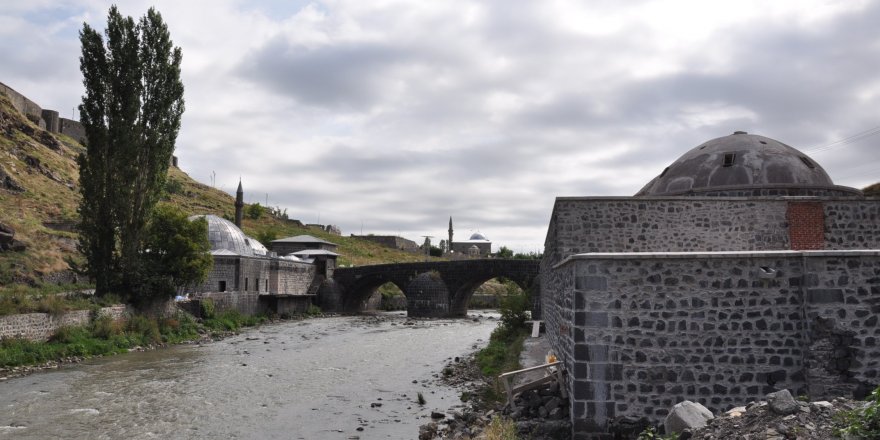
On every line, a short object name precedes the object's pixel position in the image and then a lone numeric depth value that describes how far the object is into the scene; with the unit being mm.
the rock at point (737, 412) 6898
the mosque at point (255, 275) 38938
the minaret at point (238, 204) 62231
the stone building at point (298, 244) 61125
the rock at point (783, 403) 6324
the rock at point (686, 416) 7215
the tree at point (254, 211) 90812
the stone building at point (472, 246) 116475
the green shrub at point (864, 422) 5359
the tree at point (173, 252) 28281
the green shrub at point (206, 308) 33094
